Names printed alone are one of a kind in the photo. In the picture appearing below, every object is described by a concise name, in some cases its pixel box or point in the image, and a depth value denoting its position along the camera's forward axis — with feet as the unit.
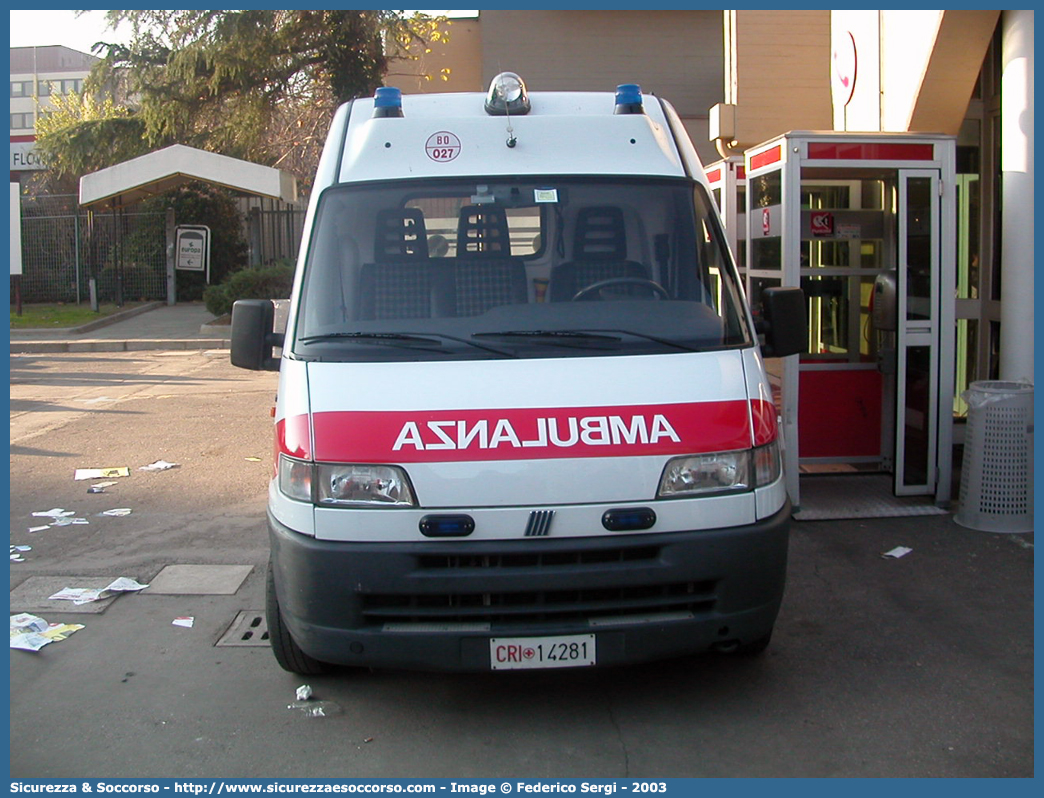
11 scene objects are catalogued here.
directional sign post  78.64
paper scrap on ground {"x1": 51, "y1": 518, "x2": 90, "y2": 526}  24.14
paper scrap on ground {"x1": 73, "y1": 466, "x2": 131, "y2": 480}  28.96
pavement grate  17.08
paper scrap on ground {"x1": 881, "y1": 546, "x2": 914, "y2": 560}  20.85
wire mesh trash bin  22.04
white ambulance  12.75
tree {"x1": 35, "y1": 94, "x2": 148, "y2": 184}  80.84
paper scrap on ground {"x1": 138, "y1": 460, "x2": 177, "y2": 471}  29.81
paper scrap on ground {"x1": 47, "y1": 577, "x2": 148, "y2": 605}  19.04
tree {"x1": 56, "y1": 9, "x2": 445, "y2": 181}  71.36
